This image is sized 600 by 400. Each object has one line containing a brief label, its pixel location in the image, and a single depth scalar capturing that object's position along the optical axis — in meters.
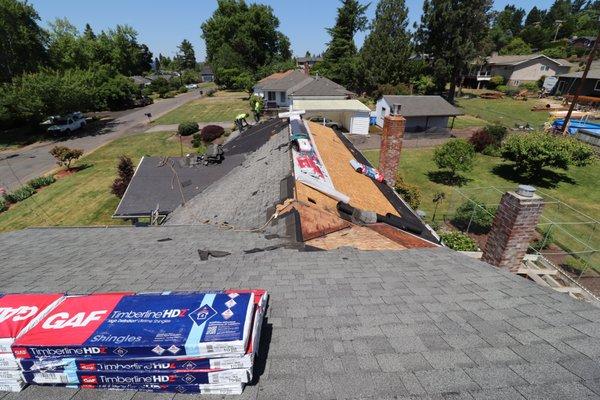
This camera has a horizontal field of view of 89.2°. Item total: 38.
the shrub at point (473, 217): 16.18
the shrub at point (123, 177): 20.92
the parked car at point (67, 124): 37.97
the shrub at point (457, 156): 21.80
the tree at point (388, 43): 48.34
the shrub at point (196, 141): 32.38
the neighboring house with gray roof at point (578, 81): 45.56
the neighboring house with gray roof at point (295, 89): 38.47
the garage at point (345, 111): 33.28
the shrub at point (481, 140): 29.32
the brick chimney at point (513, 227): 6.73
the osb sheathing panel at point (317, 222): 8.06
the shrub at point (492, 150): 28.88
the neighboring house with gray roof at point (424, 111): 33.06
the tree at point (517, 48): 84.24
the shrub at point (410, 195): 17.61
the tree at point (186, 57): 133.88
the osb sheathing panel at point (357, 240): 7.93
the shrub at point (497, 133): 29.45
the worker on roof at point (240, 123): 25.41
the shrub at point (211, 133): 33.09
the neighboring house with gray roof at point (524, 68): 58.75
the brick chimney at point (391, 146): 13.47
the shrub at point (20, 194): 21.84
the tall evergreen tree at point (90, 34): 78.32
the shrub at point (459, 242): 13.53
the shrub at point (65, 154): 25.89
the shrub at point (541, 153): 21.80
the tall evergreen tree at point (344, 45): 59.49
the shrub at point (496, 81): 60.64
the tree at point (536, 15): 124.54
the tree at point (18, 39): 37.47
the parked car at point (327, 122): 33.51
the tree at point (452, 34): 44.69
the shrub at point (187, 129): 35.78
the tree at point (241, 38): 74.19
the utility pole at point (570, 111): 26.15
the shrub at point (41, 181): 23.75
